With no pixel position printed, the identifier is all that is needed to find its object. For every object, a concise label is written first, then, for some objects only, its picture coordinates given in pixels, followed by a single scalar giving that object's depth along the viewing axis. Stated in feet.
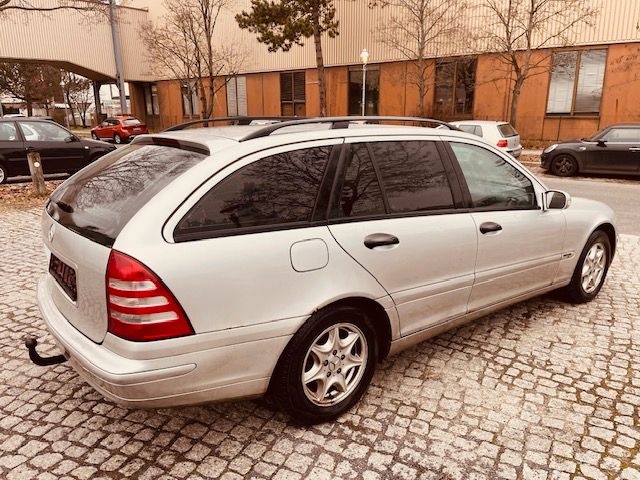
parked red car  88.89
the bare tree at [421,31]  68.59
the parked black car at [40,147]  39.17
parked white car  45.42
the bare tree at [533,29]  59.72
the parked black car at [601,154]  42.78
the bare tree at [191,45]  82.74
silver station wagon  7.46
